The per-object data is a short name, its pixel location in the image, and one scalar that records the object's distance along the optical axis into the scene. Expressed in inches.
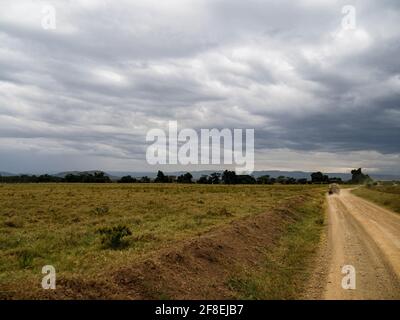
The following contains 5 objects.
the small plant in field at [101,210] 1137.2
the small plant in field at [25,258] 517.9
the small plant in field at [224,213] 1092.9
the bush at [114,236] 630.5
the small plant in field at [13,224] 863.4
